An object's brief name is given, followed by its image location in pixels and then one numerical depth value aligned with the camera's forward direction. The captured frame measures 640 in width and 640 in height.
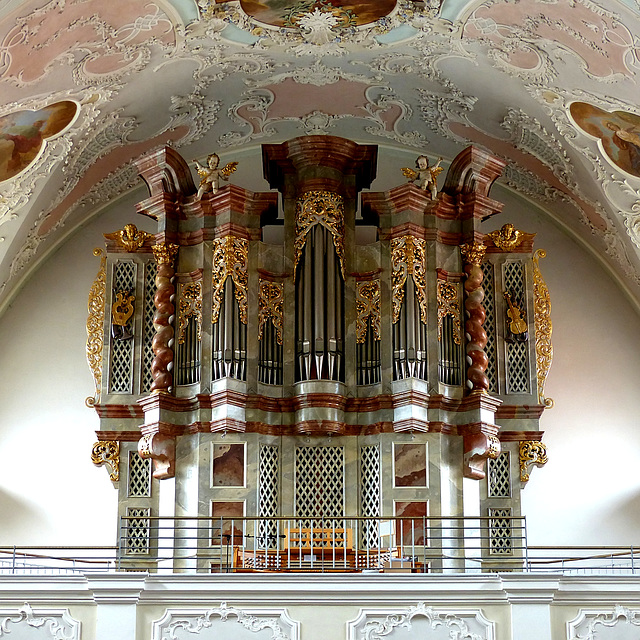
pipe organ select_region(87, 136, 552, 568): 19.70
